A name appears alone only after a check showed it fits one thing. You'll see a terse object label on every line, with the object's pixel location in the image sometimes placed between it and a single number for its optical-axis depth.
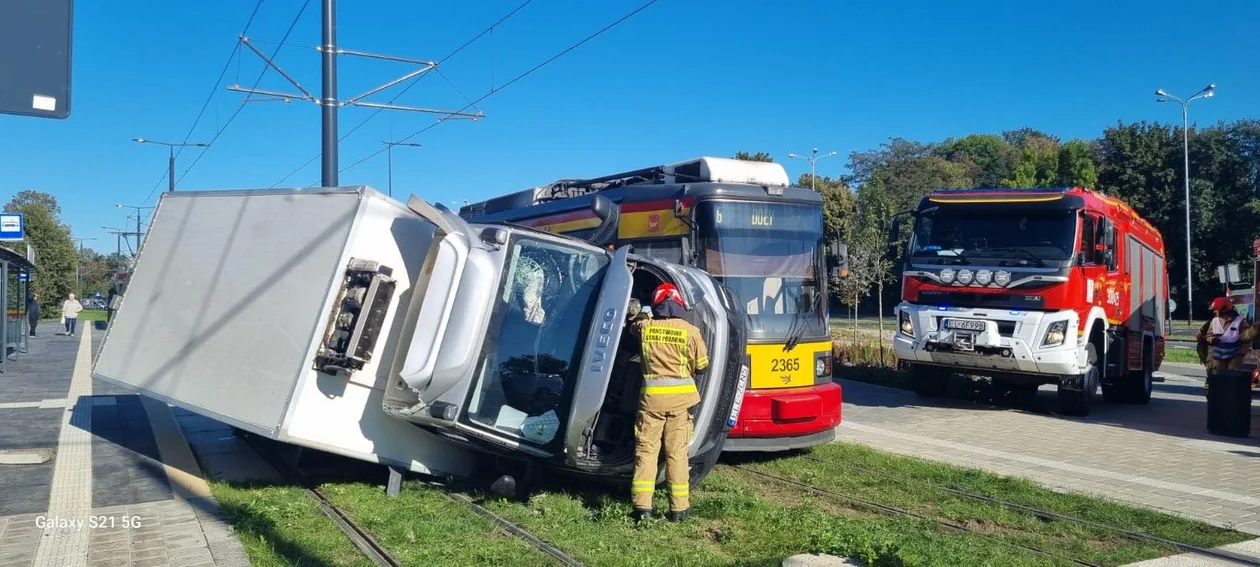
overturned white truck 6.58
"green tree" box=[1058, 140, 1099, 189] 54.62
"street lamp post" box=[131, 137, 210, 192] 28.41
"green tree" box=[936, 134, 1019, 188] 71.50
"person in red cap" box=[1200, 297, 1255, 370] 11.52
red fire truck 12.18
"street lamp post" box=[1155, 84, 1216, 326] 36.51
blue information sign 15.30
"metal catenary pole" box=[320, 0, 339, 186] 12.52
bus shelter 16.69
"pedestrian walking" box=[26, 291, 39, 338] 28.39
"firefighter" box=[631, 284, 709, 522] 6.63
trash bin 11.38
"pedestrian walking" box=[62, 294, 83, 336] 30.27
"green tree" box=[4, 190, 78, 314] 52.53
